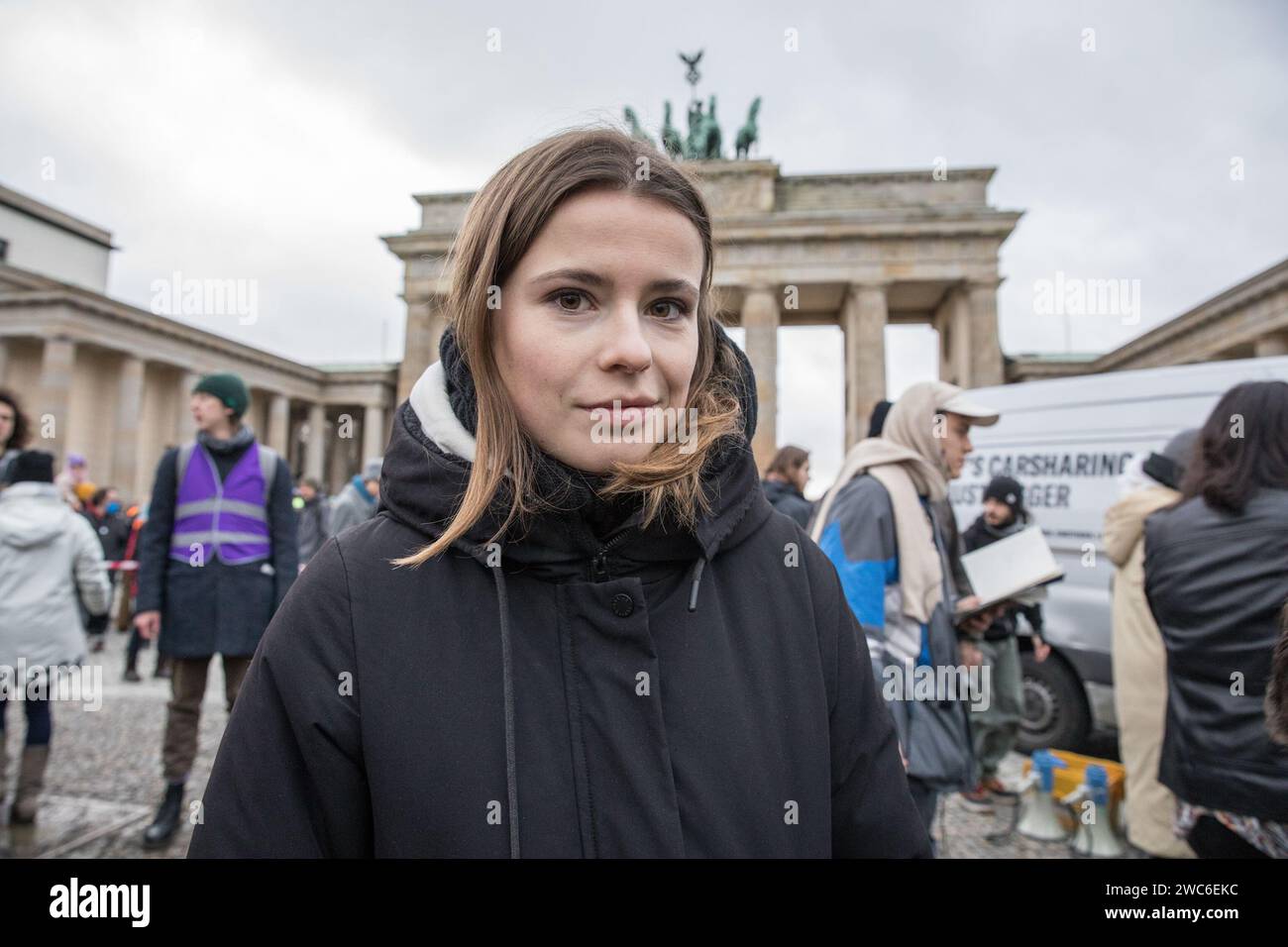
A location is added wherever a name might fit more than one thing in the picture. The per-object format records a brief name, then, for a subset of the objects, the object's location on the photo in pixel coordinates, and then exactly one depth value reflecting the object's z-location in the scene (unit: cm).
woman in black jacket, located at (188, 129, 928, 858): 94
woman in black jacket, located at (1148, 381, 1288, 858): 222
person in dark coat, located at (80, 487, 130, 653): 1095
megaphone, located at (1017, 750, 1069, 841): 432
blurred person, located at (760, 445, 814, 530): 584
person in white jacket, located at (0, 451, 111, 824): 389
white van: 557
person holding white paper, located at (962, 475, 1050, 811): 505
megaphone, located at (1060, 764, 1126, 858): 407
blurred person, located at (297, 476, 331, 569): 964
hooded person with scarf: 285
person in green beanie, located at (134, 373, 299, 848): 402
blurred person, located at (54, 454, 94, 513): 706
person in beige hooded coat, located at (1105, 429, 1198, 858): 358
